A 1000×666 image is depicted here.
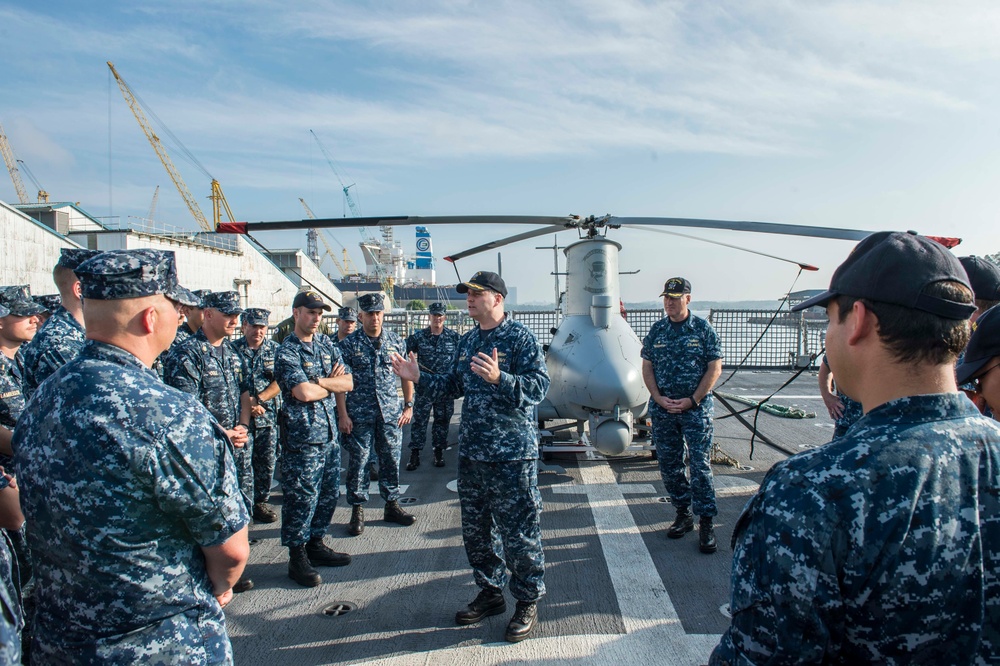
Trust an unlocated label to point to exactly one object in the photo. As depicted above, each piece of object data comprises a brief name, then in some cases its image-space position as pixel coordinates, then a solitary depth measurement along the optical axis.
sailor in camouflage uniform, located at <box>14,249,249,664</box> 1.58
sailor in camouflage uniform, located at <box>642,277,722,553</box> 4.32
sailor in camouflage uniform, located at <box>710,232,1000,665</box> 1.00
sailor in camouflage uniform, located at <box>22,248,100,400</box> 3.42
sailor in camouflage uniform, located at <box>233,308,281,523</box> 5.18
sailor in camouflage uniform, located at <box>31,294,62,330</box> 5.21
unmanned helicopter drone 5.21
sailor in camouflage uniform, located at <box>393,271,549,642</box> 3.20
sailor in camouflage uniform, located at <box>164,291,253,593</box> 4.29
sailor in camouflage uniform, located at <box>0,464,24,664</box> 1.36
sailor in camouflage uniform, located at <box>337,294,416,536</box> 4.76
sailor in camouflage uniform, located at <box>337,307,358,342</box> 6.34
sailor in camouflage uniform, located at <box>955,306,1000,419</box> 1.63
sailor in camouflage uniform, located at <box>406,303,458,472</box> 6.80
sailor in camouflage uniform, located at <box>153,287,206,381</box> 4.68
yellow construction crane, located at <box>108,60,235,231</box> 51.78
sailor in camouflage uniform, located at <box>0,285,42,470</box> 3.62
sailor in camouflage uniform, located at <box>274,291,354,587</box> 3.85
